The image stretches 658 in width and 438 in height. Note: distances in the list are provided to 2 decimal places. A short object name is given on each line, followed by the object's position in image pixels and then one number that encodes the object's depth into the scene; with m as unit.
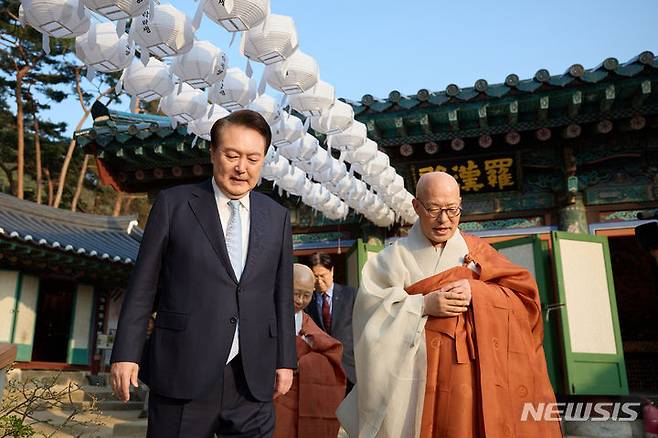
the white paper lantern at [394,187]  6.70
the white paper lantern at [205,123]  5.04
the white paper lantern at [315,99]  4.67
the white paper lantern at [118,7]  3.35
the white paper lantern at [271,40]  3.90
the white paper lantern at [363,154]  5.66
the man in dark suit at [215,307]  1.95
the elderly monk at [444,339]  2.65
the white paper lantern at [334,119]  4.98
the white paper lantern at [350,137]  5.30
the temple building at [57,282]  12.39
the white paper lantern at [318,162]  5.65
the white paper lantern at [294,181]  6.11
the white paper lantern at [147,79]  4.32
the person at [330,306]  4.79
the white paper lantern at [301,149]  5.43
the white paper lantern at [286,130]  4.98
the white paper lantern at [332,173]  5.85
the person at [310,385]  3.83
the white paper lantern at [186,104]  4.71
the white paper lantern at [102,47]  3.85
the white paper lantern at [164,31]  3.68
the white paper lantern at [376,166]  6.05
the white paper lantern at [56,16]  3.40
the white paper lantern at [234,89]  4.46
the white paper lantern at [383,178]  6.31
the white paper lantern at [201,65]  4.09
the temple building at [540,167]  6.98
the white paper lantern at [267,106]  4.75
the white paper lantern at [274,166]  5.48
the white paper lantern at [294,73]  4.29
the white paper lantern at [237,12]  3.53
